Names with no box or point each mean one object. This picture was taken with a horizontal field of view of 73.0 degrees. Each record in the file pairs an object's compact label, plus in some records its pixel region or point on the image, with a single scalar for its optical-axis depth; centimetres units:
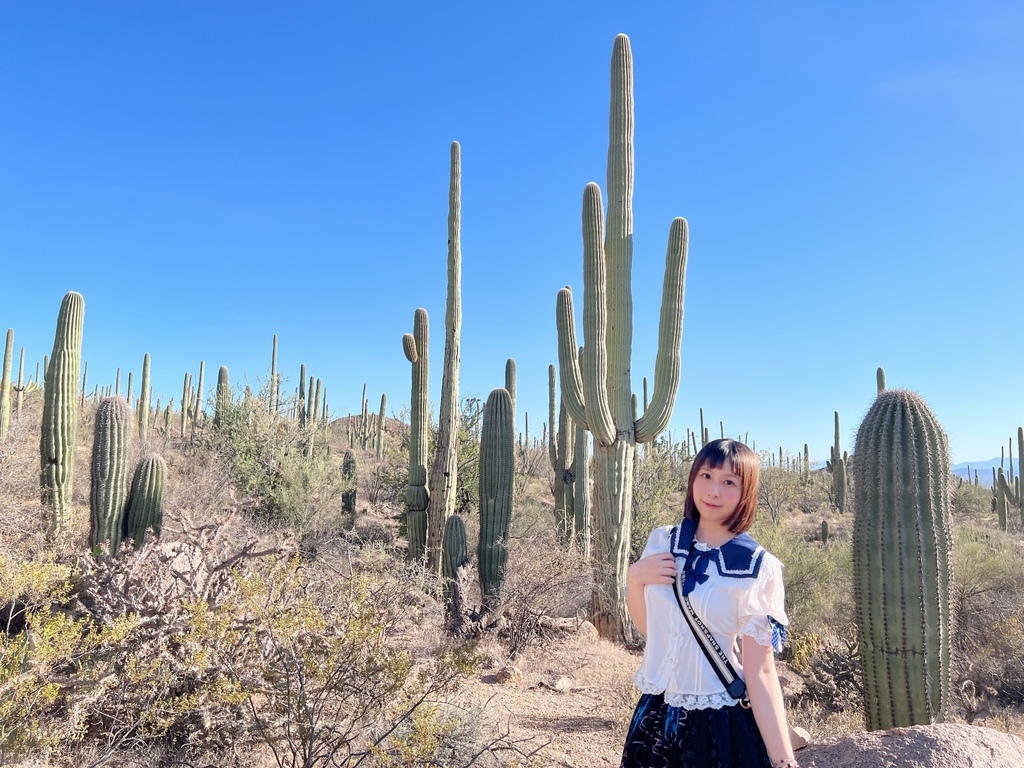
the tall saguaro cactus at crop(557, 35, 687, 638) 830
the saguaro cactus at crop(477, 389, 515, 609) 842
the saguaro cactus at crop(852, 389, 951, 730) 453
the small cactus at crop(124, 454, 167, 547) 812
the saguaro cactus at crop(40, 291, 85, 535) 930
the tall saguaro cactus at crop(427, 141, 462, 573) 981
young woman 197
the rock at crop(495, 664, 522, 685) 667
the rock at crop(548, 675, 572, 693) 653
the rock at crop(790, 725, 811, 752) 227
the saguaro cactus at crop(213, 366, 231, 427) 1806
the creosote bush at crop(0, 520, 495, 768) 331
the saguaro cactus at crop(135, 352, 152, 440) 2141
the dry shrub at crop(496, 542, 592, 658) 779
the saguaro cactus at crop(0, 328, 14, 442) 1684
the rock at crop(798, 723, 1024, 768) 280
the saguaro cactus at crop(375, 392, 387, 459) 2631
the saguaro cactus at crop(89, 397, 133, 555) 805
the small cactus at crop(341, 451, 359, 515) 1617
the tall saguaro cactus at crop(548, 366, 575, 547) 1153
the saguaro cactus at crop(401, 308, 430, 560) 1009
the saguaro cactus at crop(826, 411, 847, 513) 2361
